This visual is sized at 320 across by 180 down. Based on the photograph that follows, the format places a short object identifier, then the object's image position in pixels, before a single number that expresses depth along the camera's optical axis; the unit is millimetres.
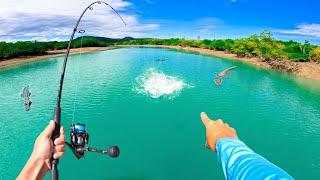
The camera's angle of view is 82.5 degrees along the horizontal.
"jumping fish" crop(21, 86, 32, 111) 12545
